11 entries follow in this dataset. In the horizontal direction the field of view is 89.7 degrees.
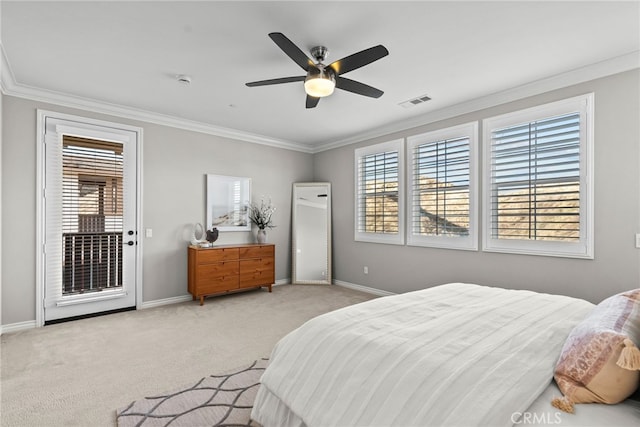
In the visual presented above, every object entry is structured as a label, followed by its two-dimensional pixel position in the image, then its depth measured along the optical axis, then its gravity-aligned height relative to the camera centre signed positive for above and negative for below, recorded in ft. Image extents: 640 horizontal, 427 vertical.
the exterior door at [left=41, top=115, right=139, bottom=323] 12.21 -0.21
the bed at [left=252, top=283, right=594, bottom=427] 3.64 -1.97
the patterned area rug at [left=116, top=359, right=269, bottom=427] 6.32 -4.10
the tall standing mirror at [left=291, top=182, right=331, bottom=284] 19.13 -1.17
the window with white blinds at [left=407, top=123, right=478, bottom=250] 13.07 +1.14
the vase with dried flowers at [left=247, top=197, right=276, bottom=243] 17.57 -0.17
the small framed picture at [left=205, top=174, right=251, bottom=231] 16.33 +0.56
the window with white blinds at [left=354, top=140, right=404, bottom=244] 15.85 +1.08
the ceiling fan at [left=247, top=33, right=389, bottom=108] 7.17 +3.65
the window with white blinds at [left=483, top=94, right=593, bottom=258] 10.14 +1.19
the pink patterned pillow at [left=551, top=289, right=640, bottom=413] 3.45 -1.68
